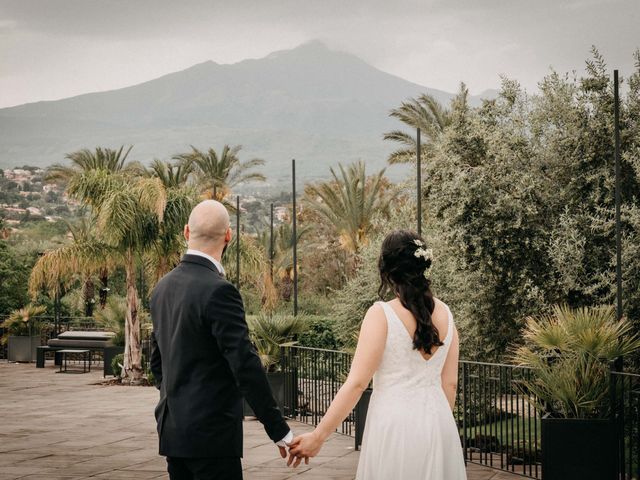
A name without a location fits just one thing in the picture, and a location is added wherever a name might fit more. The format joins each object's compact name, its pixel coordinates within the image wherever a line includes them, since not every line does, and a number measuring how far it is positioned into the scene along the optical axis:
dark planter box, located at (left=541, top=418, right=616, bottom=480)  7.97
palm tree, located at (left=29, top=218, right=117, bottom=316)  21.86
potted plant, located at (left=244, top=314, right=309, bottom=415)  14.32
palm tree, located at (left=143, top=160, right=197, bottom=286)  21.56
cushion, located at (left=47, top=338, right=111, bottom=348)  26.56
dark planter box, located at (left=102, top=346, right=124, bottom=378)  23.73
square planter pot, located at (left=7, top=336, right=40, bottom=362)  28.78
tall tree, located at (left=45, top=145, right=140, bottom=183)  37.44
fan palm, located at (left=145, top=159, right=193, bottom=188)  30.84
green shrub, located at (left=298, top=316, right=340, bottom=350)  32.91
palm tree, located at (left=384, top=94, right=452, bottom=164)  30.20
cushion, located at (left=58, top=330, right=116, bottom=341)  26.70
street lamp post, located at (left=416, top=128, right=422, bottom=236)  12.84
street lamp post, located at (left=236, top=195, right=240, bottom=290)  21.84
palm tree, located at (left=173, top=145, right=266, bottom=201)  36.66
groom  4.13
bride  4.19
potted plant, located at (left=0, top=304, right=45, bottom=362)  28.67
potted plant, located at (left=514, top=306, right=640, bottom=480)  8.00
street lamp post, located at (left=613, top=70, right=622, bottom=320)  9.34
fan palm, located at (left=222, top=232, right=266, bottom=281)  24.03
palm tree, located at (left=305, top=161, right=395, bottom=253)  35.84
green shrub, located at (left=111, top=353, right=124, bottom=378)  22.64
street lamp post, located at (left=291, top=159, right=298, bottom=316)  15.76
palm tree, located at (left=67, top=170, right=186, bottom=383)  20.75
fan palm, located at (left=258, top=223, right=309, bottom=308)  42.09
